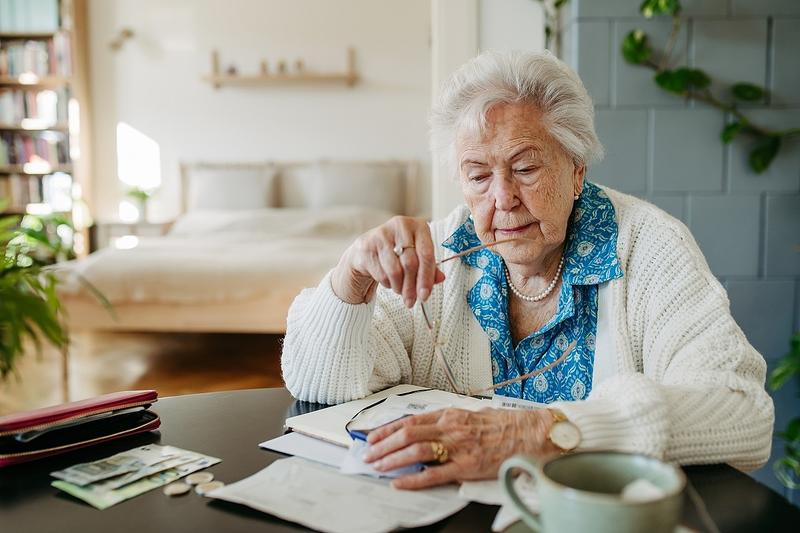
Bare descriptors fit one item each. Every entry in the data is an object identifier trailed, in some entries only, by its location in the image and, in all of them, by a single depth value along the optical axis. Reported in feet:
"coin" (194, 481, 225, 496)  2.46
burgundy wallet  2.75
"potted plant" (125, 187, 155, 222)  18.12
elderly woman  3.25
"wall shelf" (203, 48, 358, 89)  17.95
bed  11.03
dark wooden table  2.22
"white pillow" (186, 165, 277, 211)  17.52
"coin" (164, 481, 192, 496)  2.45
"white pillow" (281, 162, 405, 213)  17.29
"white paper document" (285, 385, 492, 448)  2.98
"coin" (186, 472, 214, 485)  2.56
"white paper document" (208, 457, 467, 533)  2.21
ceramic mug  1.53
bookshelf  17.72
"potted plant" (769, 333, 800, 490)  5.64
